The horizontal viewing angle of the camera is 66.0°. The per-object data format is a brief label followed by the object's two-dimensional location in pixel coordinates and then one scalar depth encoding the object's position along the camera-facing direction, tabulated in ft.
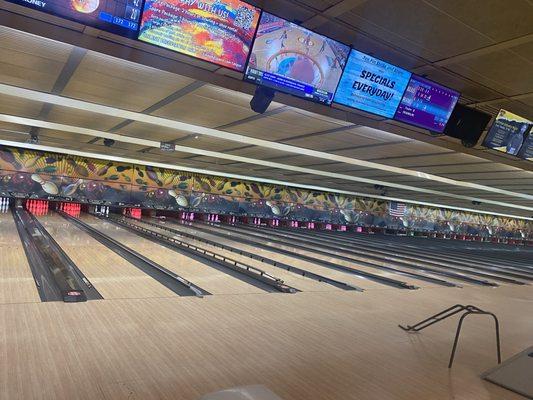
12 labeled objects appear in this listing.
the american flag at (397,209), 72.13
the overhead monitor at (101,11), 7.93
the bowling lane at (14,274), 13.32
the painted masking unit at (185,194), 45.14
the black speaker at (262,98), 11.33
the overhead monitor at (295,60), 10.35
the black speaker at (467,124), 15.10
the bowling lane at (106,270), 15.48
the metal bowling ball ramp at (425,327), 10.47
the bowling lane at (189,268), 17.93
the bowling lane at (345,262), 24.98
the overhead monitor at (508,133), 15.70
